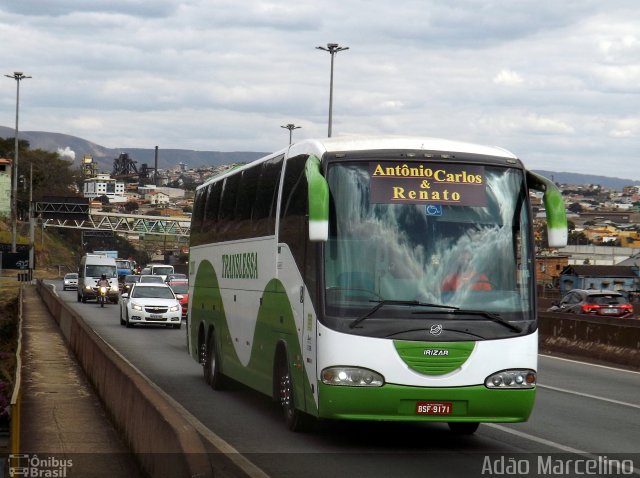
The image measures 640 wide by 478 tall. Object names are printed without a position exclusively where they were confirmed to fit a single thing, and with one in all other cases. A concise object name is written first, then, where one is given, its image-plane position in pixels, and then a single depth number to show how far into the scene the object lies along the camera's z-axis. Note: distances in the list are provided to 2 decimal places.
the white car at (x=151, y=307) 38.78
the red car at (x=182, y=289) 46.97
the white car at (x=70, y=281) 89.88
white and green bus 12.14
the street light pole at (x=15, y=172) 90.06
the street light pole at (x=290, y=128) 82.62
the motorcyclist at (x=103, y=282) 59.06
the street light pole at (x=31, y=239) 93.53
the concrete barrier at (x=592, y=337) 26.06
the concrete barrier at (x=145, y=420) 7.92
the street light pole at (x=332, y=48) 58.34
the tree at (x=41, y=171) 163.12
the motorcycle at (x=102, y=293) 57.96
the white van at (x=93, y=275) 65.19
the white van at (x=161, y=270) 80.95
